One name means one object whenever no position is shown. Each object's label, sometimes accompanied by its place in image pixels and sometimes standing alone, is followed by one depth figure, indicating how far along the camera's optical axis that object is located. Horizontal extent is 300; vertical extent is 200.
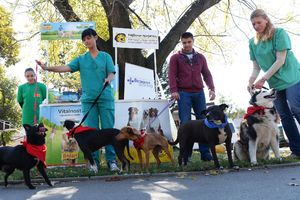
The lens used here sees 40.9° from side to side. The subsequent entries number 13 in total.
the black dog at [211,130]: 5.99
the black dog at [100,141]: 6.23
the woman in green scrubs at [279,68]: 6.22
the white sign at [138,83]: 9.31
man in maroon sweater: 7.23
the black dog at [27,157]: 5.51
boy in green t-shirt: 7.97
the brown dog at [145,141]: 6.27
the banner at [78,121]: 7.75
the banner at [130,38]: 9.12
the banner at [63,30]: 8.37
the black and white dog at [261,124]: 6.27
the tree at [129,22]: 12.05
